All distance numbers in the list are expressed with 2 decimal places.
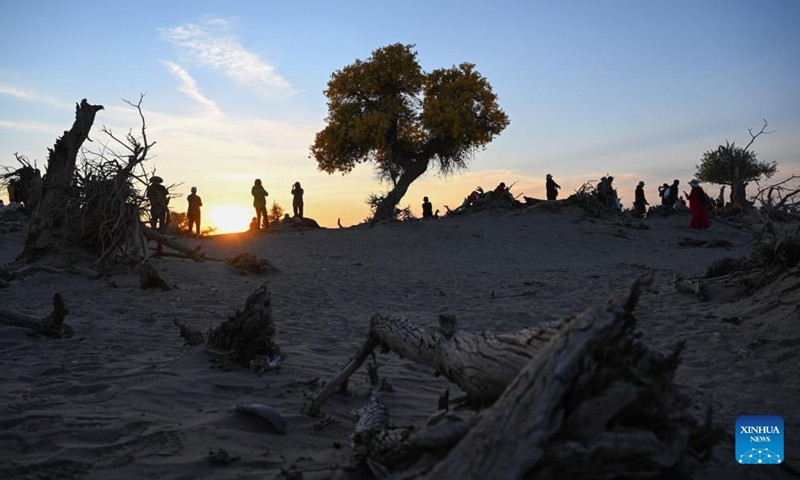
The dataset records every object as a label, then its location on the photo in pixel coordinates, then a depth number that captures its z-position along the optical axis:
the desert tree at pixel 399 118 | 25.05
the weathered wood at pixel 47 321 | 5.39
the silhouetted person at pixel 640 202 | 23.19
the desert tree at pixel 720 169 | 33.92
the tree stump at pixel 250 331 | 4.91
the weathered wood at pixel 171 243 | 10.71
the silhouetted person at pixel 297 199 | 23.89
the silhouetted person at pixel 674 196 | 23.12
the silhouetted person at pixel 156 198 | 10.27
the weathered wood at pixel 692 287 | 7.57
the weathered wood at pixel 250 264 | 11.36
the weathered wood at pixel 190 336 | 5.36
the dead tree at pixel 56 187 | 10.16
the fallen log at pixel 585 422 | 1.80
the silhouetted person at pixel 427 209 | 26.84
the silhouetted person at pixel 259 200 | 20.92
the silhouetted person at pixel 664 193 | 23.06
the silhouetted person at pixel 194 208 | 19.39
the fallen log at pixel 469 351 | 2.38
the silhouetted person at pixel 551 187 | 23.73
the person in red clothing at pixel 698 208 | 18.72
